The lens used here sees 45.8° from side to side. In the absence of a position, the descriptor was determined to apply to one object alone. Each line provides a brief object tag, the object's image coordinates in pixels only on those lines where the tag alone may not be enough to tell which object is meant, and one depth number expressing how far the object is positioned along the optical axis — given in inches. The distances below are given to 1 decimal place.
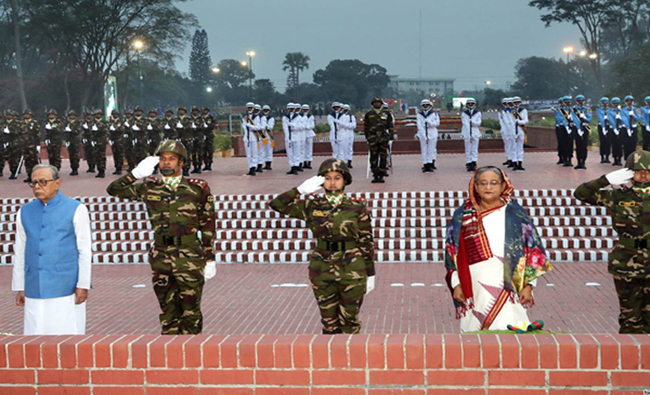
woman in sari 196.4
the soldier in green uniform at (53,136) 775.7
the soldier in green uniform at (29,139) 766.3
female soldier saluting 225.5
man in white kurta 220.1
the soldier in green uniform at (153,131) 781.9
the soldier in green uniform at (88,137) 799.7
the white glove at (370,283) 234.1
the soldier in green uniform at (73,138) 799.7
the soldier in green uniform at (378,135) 624.7
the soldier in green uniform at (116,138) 796.6
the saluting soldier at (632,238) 235.6
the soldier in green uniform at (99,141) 774.5
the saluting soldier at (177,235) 233.6
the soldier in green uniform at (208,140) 786.8
